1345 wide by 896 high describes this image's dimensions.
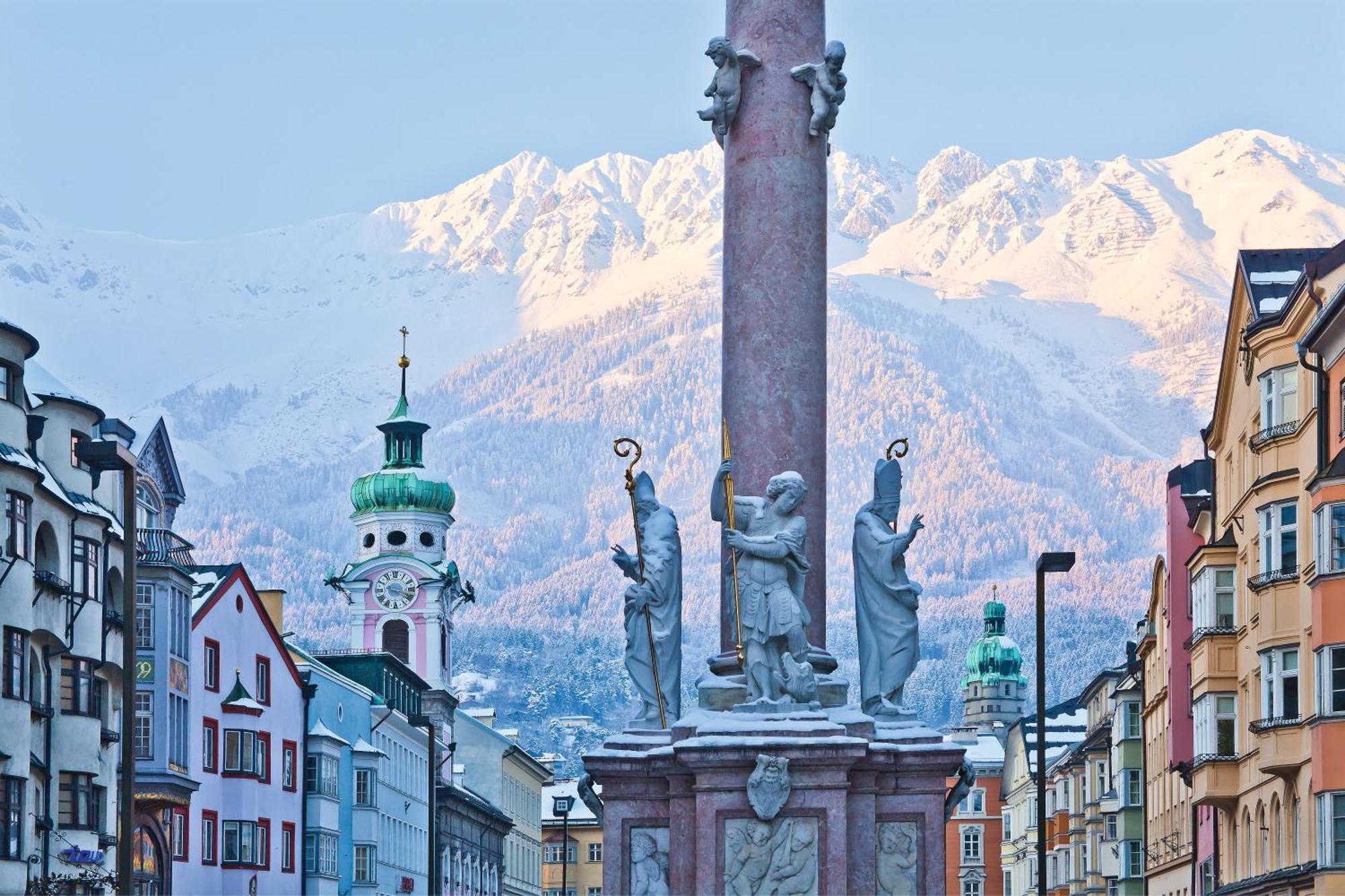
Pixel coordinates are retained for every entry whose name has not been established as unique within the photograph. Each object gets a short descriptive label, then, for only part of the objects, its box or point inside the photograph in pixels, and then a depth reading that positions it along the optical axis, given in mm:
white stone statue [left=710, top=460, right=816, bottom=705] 25312
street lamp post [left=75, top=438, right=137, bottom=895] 32656
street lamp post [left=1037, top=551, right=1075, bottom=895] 37938
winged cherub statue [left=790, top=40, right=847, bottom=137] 27047
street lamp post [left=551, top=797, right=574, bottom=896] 68312
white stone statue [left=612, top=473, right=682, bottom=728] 26188
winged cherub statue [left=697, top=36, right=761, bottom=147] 27250
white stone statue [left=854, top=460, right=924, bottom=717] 26109
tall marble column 26297
